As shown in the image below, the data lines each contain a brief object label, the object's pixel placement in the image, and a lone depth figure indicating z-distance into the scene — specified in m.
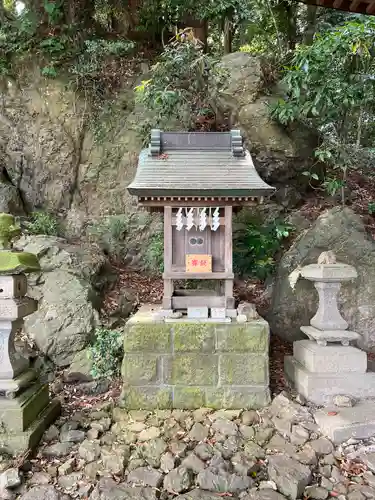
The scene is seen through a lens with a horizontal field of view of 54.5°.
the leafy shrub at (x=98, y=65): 9.45
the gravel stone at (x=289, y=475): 3.50
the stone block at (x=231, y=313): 5.32
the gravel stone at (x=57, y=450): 4.12
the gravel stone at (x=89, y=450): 4.04
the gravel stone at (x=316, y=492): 3.49
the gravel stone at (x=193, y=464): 3.81
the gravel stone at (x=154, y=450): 3.97
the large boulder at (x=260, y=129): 9.20
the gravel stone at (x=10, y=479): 3.57
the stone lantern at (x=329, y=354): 5.00
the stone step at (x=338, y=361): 5.07
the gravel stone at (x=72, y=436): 4.33
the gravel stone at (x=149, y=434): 4.35
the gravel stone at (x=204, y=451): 3.98
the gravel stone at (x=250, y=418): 4.62
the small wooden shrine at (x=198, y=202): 5.03
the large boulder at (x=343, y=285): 6.31
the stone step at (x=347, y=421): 4.23
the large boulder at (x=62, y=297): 6.16
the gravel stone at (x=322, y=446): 4.07
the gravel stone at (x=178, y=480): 3.59
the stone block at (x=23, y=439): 4.02
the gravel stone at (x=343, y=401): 4.73
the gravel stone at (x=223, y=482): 3.58
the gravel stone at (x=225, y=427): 4.39
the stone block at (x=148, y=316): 5.03
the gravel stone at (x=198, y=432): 4.33
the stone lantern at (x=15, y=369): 4.07
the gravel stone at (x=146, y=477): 3.65
